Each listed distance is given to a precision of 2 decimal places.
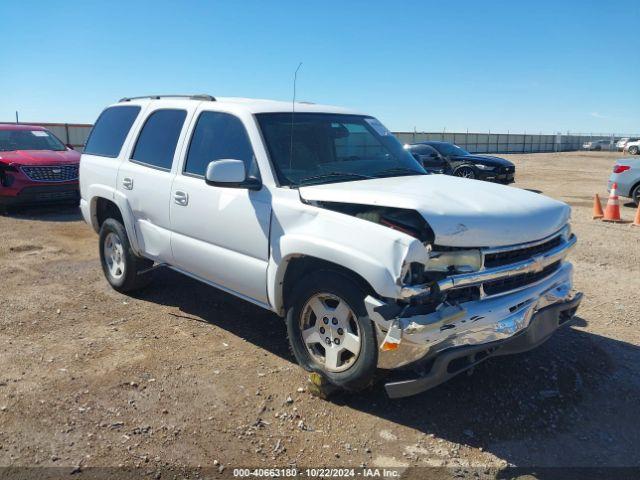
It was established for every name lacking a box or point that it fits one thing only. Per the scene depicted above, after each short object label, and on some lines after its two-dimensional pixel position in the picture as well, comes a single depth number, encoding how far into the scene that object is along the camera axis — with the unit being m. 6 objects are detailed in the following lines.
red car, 10.49
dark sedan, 16.09
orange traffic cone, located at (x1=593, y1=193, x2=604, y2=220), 11.34
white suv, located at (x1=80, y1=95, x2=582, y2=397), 3.14
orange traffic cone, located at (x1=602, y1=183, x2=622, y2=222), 10.98
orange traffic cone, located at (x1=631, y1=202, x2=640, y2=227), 10.49
